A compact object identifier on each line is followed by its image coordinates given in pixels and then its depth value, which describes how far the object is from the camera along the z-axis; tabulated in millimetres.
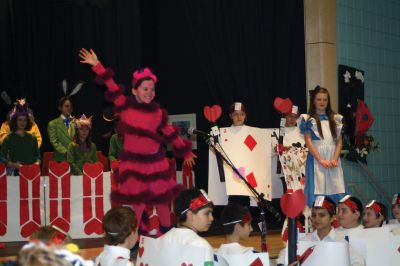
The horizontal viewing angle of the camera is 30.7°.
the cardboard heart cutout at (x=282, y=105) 7617
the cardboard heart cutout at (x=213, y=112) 7386
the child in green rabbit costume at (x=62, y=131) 8594
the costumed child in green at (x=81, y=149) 8383
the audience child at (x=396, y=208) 6352
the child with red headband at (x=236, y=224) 4566
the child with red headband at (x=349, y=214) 5543
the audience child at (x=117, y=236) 3768
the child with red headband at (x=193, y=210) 4277
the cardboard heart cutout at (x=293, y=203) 3307
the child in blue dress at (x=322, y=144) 6586
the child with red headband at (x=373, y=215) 5727
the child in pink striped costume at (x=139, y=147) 5875
